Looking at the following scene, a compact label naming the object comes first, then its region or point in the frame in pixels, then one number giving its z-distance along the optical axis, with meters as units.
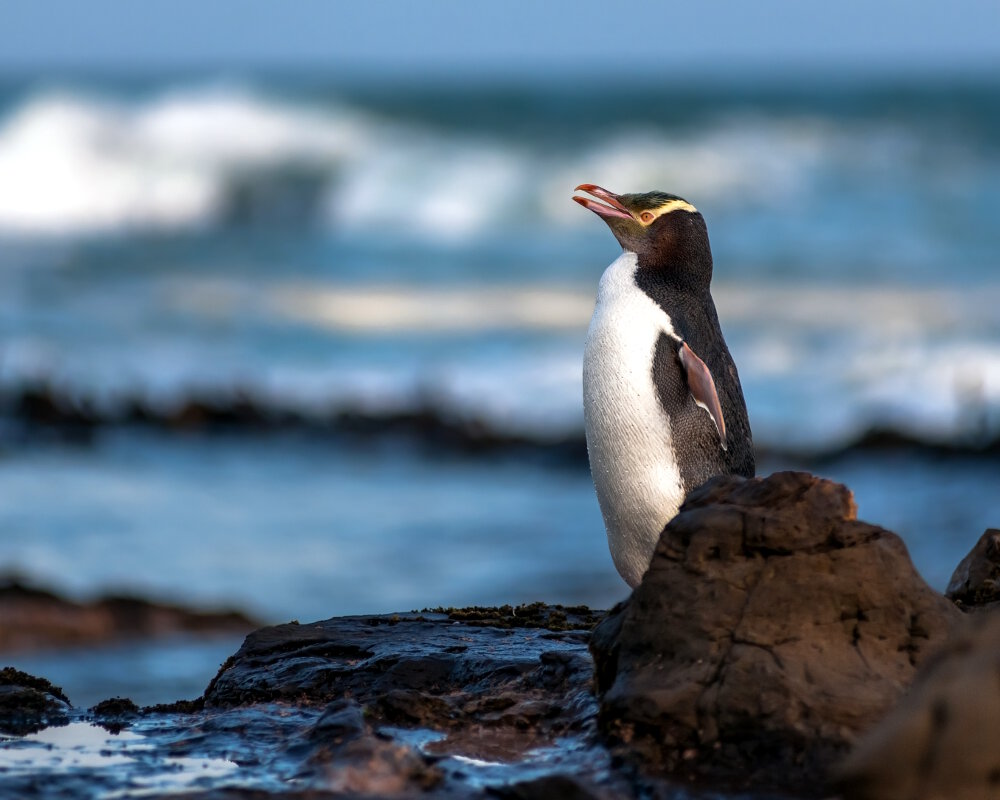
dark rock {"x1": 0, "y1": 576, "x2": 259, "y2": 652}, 19.45
